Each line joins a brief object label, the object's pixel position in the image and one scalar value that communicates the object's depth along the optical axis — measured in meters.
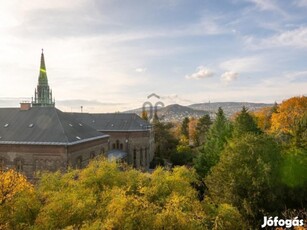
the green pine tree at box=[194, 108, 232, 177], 39.12
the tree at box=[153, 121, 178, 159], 66.25
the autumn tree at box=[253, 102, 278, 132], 69.71
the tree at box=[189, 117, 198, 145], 75.31
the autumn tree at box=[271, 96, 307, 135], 56.90
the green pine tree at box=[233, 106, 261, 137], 35.69
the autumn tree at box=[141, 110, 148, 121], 84.59
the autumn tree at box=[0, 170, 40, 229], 14.66
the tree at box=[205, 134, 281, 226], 23.67
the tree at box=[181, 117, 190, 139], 80.50
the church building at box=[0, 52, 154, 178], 32.78
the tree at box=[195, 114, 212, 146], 73.75
